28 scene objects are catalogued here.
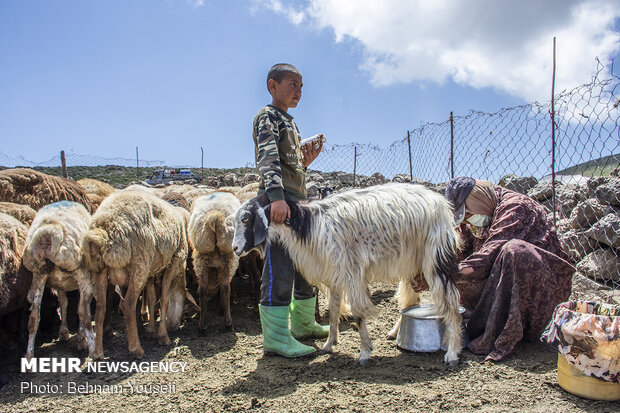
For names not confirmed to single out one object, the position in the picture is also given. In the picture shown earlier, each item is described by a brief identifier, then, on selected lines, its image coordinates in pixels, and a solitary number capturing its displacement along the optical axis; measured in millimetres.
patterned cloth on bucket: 2912
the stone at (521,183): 7312
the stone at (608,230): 5371
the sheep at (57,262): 3924
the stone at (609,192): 5680
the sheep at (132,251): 4051
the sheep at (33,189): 5512
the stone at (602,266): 5344
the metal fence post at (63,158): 14339
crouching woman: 3820
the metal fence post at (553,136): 5730
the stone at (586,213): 5789
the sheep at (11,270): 4020
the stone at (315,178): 17672
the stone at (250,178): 16291
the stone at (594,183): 6094
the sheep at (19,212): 4742
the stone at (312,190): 8305
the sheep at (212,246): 4930
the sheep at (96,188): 6977
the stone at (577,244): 5812
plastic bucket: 2963
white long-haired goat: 3779
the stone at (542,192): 6734
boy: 4012
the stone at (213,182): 19627
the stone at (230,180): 18975
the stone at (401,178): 10918
